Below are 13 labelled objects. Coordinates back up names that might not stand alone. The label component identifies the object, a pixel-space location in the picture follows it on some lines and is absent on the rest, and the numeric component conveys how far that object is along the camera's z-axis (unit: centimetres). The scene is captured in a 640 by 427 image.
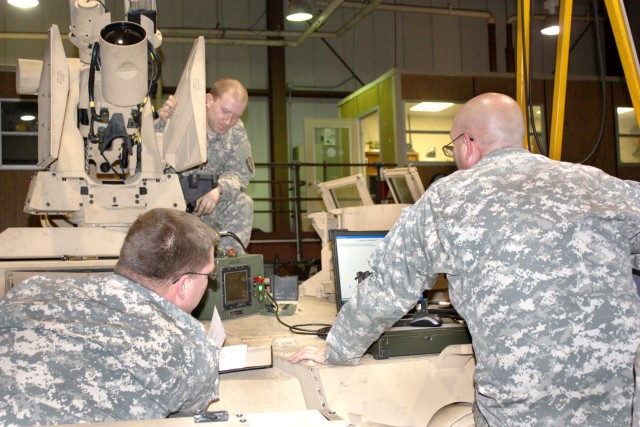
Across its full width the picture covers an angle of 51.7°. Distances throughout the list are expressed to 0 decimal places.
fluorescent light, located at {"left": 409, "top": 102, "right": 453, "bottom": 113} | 952
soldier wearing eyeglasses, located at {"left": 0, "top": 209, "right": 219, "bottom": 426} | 127
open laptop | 206
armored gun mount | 251
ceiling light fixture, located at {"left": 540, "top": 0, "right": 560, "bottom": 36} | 736
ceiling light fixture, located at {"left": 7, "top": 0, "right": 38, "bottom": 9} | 744
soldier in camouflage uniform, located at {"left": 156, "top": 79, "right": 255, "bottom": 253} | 335
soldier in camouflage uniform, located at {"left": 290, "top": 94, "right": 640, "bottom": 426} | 161
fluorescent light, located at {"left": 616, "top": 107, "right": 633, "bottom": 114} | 1027
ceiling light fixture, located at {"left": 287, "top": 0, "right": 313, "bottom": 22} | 804
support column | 1021
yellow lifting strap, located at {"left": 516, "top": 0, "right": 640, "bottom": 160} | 209
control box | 272
